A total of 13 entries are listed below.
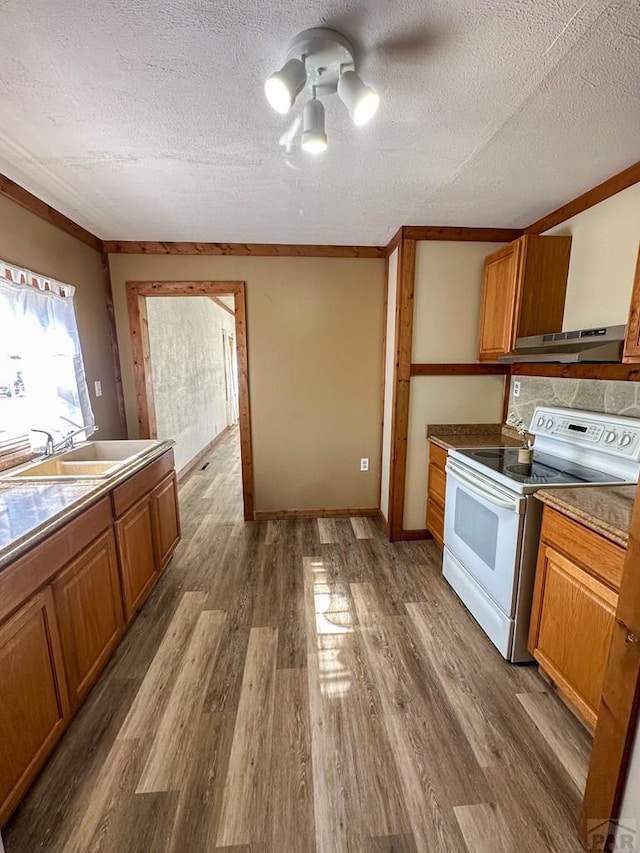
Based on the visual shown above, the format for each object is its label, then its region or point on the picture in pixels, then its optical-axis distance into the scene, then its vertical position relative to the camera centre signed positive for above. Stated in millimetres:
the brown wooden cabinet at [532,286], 2197 +515
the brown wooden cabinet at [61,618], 1119 -984
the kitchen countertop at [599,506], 1237 -538
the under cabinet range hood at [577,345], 1573 +111
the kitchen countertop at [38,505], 1171 -540
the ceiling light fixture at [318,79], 1040 +876
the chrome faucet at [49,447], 2048 -450
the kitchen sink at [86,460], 1854 -555
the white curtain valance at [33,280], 1881 +514
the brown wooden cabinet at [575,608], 1284 -958
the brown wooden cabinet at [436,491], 2641 -948
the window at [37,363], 1949 +37
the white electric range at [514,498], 1674 -666
